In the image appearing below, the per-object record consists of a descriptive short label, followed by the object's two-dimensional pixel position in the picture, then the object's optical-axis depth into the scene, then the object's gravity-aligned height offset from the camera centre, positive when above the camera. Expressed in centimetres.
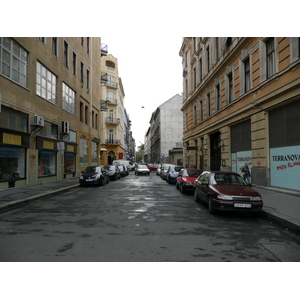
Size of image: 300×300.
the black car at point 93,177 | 1743 -137
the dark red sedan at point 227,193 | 757 -111
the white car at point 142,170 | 3349 -166
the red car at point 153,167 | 4884 -180
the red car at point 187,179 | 1323 -116
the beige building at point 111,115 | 5244 +923
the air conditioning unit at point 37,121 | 1614 +240
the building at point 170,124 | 6419 +879
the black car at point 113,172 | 2338 -136
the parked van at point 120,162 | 3845 -69
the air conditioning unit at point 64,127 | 2111 +259
